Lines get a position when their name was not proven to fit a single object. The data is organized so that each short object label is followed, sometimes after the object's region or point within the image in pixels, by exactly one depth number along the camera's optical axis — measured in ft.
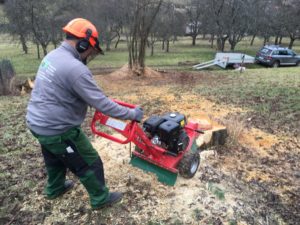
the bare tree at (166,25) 87.29
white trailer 59.77
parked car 65.12
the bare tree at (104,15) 86.94
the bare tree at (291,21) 90.12
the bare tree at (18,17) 68.13
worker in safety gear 8.36
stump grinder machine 10.52
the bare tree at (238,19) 86.69
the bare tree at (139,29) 36.09
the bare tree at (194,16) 111.13
